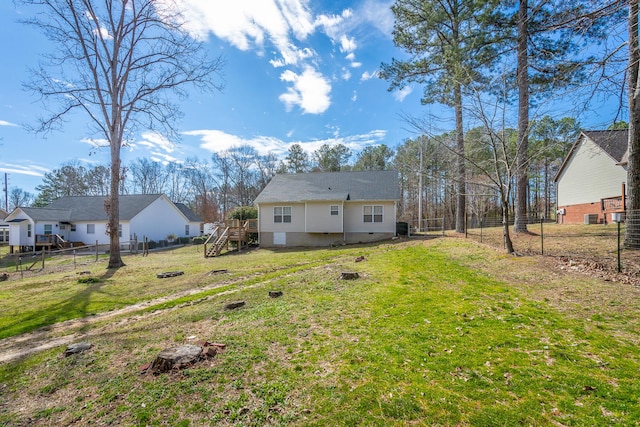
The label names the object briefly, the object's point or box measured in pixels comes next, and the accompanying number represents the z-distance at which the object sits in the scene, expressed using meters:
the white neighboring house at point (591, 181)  16.78
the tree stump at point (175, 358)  3.69
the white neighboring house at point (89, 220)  24.80
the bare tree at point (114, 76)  13.62
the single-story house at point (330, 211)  19.03
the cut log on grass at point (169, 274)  10.93
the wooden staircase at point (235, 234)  18.69
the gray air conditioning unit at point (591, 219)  17.79
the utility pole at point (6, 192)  40.09
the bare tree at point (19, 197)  50.94
